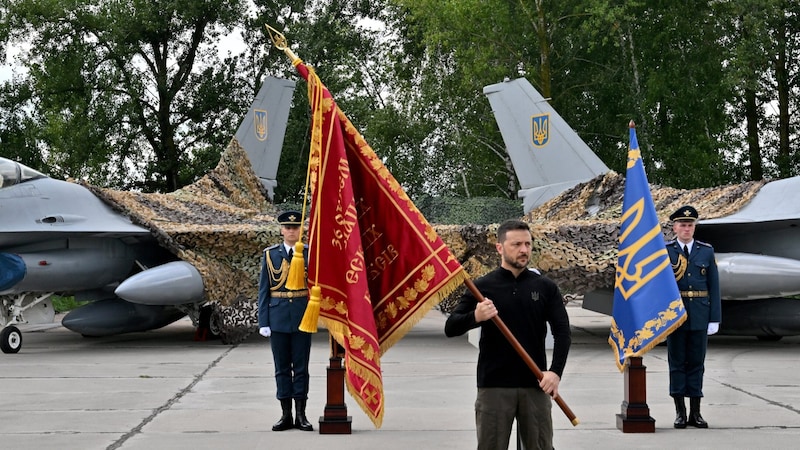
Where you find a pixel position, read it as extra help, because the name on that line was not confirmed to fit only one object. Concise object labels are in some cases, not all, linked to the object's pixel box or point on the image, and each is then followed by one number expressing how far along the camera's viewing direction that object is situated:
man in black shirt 3.82
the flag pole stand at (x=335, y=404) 5.99
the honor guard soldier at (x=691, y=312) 6.33
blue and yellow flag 6.19
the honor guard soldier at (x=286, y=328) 6.27
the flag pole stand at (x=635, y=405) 6.05
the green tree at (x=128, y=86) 28.95
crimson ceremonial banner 4.65
